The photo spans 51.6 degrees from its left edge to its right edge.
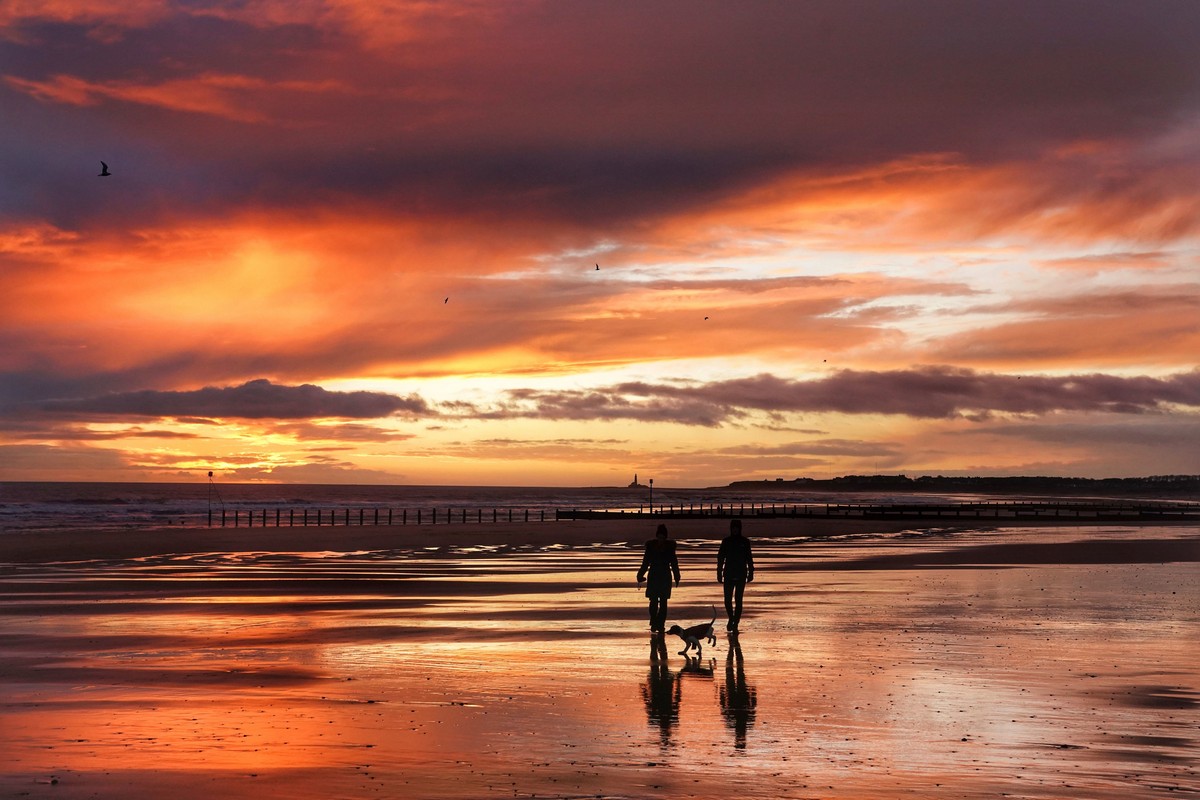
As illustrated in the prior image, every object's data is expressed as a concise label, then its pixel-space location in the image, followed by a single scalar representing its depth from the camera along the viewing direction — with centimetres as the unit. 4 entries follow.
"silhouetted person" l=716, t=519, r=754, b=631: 2155
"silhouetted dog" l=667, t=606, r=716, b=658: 1848
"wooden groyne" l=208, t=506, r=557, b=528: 9844
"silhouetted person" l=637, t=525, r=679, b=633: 2117
